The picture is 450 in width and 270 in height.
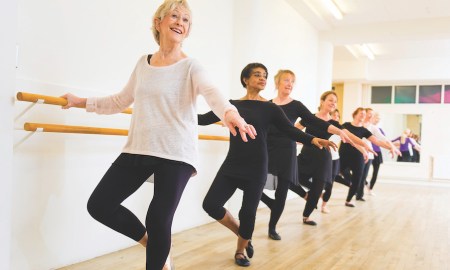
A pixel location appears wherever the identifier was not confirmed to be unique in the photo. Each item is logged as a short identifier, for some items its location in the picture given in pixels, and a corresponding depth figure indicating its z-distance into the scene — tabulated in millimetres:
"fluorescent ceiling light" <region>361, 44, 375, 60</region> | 9889
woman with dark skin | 2654
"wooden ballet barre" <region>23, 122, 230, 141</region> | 2115
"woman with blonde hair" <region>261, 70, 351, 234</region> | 3320
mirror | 11547
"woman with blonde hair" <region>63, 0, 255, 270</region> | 1699
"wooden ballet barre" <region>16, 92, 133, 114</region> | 1993
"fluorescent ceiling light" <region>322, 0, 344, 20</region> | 6379
